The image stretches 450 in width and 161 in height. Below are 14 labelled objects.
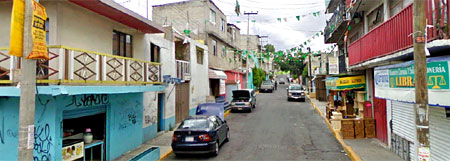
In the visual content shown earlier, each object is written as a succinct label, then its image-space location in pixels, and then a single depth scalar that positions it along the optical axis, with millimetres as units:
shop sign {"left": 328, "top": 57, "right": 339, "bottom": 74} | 15836
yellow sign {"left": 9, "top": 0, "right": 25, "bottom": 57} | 4129
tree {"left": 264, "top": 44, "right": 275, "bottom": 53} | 81825
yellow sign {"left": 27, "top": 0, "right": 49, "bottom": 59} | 4270
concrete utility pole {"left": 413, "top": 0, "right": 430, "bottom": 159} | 4270
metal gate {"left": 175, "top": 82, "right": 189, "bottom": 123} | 15617
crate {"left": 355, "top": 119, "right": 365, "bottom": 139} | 12038
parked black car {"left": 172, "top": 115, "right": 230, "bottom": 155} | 9273
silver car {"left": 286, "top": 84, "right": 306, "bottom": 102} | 30109
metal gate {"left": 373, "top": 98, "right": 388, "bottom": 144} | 10797
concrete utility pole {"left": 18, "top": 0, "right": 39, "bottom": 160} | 4176
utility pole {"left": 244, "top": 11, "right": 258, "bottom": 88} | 39462
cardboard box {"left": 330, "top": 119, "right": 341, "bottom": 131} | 14008
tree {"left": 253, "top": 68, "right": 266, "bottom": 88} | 47162
